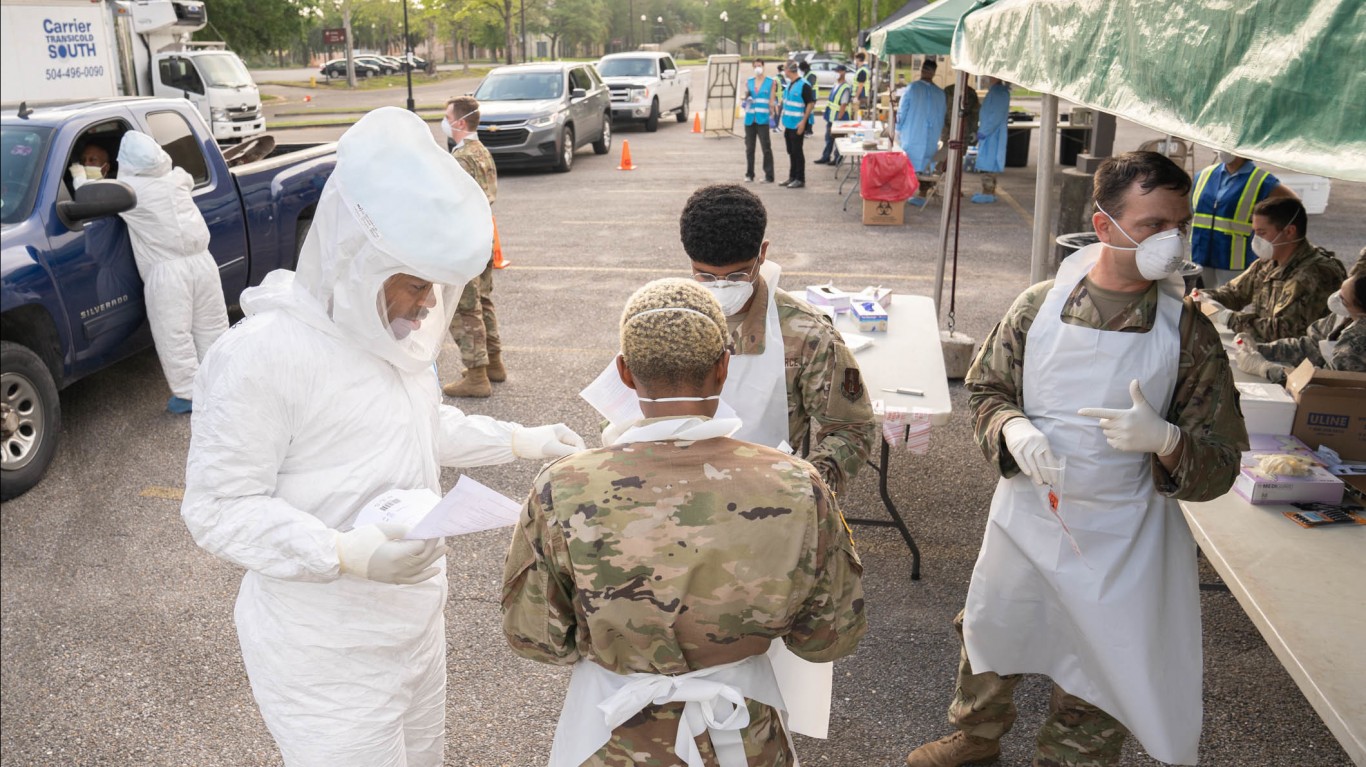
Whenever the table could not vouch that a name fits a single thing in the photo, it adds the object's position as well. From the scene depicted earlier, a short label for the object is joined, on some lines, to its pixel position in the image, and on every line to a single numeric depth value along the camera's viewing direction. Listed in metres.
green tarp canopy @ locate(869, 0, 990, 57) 8.85
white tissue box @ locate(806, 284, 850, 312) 5.93
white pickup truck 24.47
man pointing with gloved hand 2.83
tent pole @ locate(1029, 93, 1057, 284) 4.74
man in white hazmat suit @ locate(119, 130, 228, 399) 6.49
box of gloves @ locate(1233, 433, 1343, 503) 3.80
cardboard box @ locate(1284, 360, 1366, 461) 4.23
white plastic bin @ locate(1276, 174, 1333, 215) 12.94
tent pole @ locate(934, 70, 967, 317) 6.71
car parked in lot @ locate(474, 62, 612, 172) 17.16
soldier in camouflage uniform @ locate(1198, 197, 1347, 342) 5.57
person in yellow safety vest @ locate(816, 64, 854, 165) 19.34
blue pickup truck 5.82
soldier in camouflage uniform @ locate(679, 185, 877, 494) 2.93
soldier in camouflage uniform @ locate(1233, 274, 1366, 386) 4.58
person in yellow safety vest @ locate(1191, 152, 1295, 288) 6.86
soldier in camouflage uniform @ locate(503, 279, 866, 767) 1.85
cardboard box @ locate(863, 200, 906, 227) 13.27
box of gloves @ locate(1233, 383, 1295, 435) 4.30
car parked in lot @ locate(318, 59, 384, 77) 54.34
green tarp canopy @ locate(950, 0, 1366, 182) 1.71
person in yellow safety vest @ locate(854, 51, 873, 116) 22.03
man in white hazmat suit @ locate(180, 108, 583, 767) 2.15
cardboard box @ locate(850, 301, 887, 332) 5.69
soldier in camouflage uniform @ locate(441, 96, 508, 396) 7.16
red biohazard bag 12.98
